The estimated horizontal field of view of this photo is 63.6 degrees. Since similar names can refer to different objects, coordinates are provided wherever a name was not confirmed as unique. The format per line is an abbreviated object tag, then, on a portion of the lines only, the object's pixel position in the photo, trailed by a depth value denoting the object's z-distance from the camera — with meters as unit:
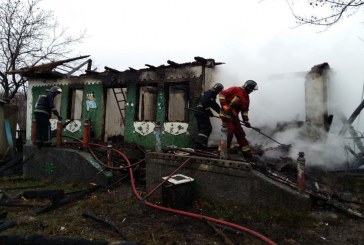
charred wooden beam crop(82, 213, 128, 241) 4.46
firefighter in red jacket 7.30
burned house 10.11
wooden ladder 13.32
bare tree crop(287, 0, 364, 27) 5.69
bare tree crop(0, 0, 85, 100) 17.83
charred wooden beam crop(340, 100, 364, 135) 9.09
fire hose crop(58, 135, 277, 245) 4.00
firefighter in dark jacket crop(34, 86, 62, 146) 8.99
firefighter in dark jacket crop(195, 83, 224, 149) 8.47
